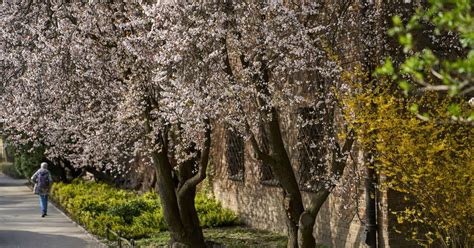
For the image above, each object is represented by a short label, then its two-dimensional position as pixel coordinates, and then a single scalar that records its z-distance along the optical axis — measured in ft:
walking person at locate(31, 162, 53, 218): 62.34
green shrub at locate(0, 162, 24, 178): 124.62
